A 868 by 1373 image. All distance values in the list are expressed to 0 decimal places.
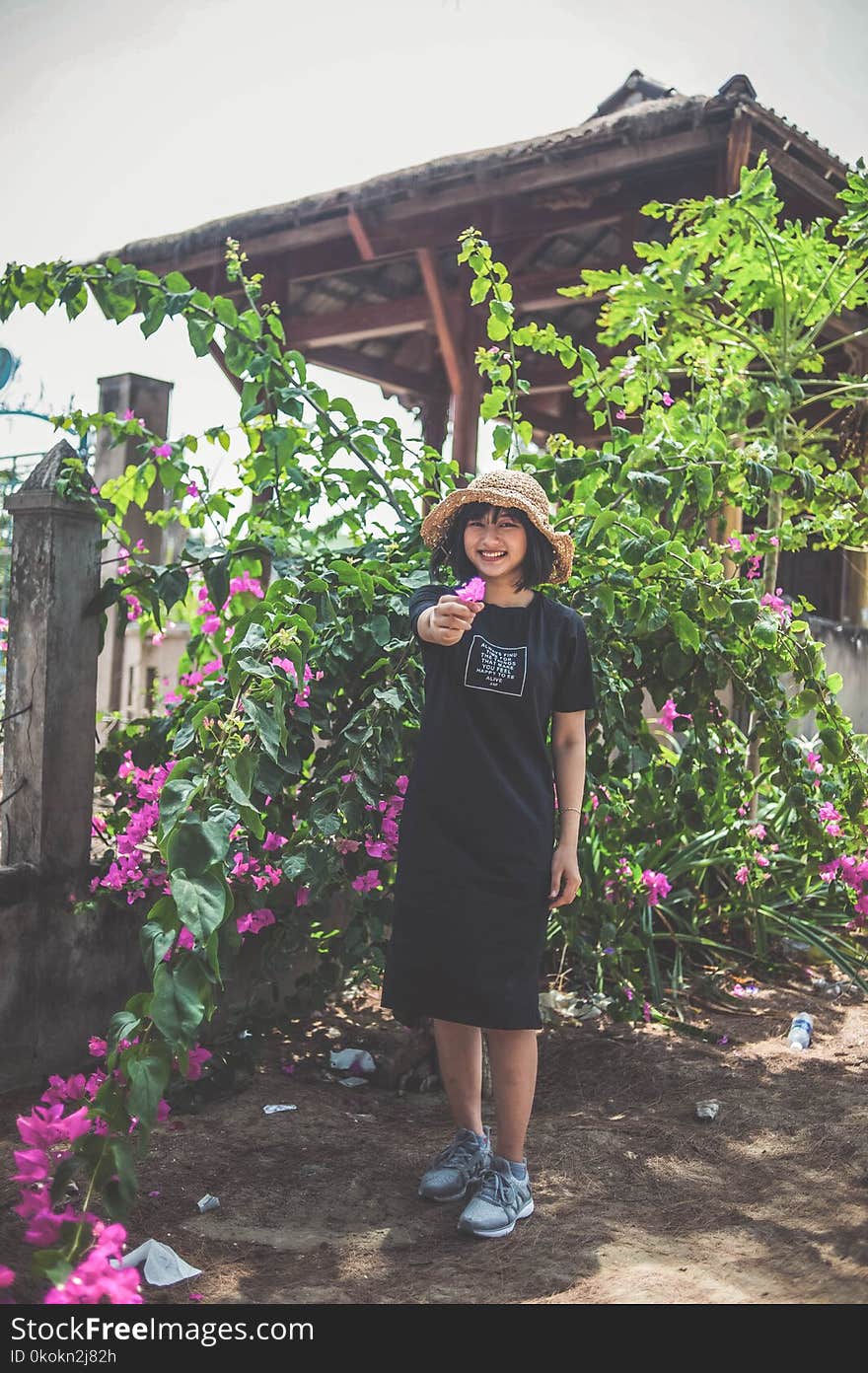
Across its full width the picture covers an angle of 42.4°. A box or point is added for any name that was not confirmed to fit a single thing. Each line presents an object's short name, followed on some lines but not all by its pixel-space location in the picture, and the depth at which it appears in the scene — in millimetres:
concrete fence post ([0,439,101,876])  2990
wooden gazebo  5777
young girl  2232
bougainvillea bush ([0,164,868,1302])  2014
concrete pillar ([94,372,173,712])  5512
